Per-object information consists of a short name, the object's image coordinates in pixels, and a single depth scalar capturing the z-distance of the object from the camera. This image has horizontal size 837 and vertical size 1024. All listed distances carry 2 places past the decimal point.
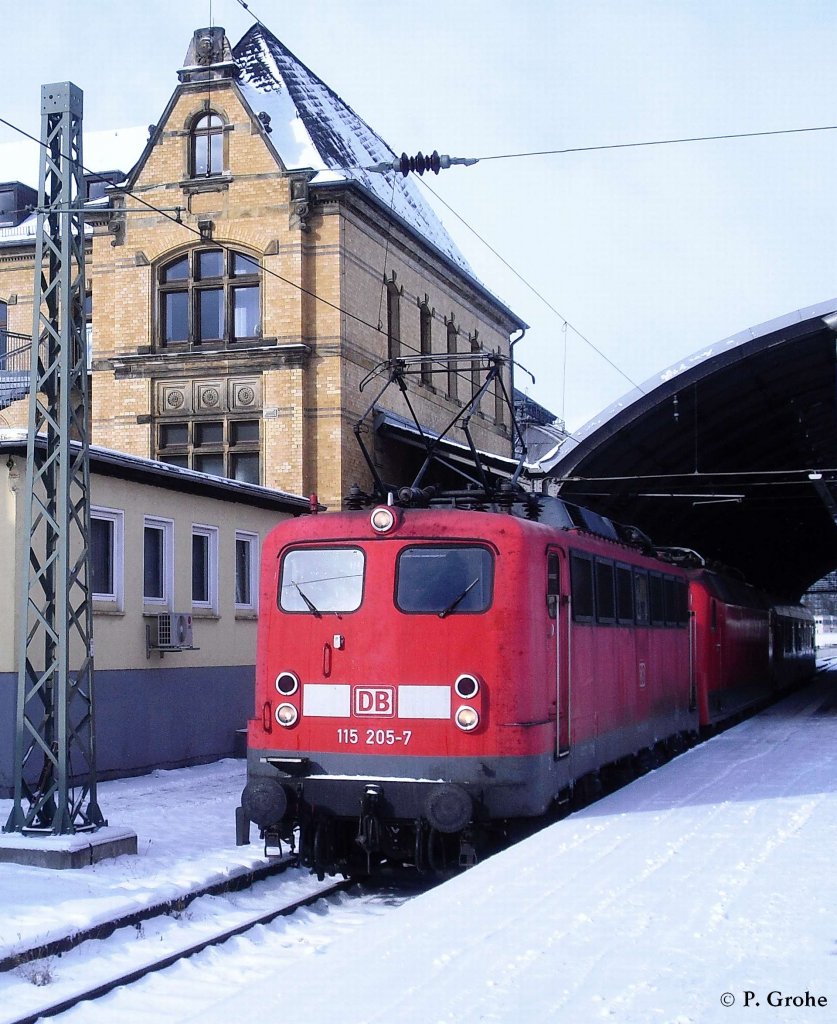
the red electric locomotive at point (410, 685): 10.30
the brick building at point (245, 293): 27.81
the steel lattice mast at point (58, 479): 11.75
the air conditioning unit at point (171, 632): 18.77
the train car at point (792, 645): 34.84
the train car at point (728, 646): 20.61
